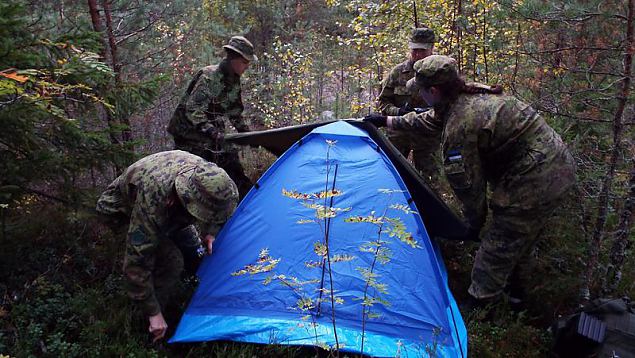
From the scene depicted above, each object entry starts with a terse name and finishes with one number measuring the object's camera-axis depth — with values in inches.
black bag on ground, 112.1
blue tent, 125.9
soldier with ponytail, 134.2
